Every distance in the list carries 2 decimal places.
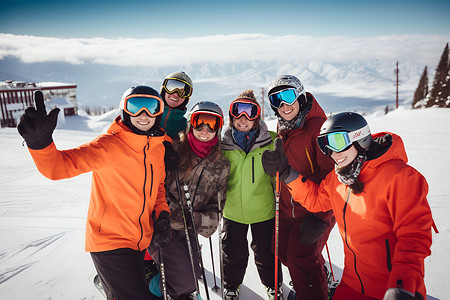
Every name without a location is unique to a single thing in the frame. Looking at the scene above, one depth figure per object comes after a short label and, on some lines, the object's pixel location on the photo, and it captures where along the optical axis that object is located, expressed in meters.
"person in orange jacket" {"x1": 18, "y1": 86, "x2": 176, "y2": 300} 2.10
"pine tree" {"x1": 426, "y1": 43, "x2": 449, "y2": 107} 32.34
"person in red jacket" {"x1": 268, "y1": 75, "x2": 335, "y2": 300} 2.45
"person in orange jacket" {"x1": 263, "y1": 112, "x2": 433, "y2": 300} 1.49
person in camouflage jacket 2.62
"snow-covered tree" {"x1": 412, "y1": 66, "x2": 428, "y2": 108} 48.44
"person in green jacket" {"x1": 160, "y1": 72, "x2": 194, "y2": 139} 3.15
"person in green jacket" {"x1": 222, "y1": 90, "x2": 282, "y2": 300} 2.68
